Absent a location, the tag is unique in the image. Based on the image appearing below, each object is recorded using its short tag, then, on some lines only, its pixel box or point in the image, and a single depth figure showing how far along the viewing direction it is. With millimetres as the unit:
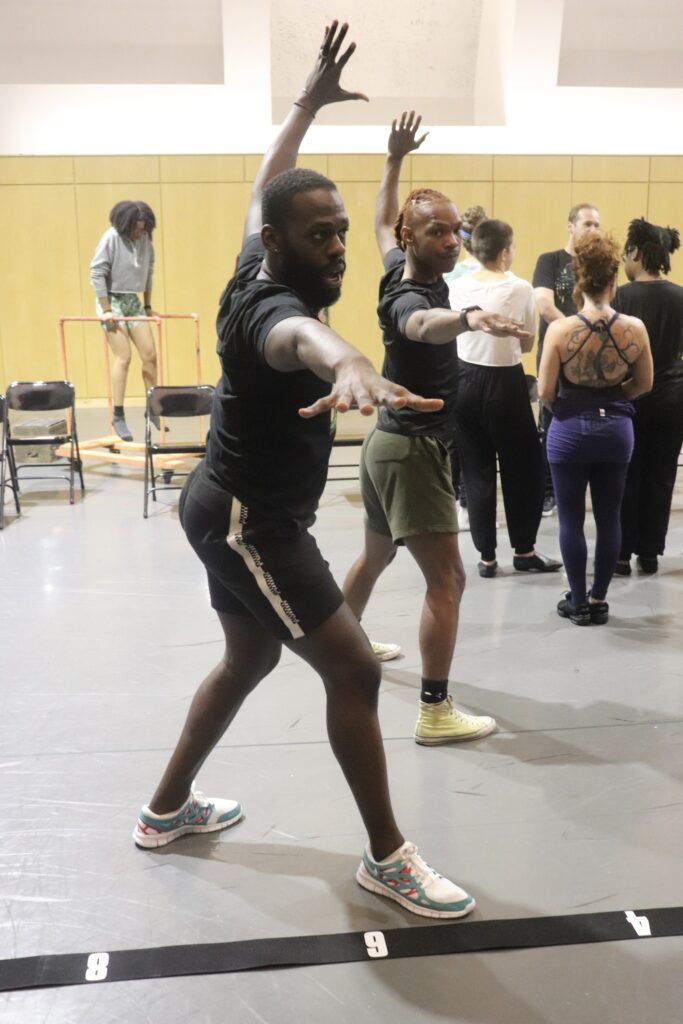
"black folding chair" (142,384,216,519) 5707
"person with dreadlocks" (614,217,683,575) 4008
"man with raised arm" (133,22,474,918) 1672
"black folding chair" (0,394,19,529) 5504
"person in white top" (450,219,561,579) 3996
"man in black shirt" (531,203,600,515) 5000
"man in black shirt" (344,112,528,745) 2490
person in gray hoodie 6891
